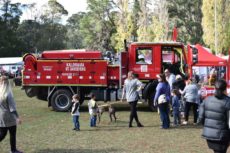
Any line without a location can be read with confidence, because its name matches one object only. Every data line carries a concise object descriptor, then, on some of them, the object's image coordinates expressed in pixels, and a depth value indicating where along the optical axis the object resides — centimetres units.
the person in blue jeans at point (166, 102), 1327
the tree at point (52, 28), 10006
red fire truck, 1764
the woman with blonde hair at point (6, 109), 891
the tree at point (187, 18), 6994
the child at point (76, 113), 1305
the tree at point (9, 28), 9050
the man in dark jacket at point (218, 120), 677
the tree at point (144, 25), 5184
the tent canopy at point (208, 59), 1783
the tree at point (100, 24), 6906
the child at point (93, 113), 1378
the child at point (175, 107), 1398
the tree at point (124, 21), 5128
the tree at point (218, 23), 4975
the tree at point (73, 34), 11922
